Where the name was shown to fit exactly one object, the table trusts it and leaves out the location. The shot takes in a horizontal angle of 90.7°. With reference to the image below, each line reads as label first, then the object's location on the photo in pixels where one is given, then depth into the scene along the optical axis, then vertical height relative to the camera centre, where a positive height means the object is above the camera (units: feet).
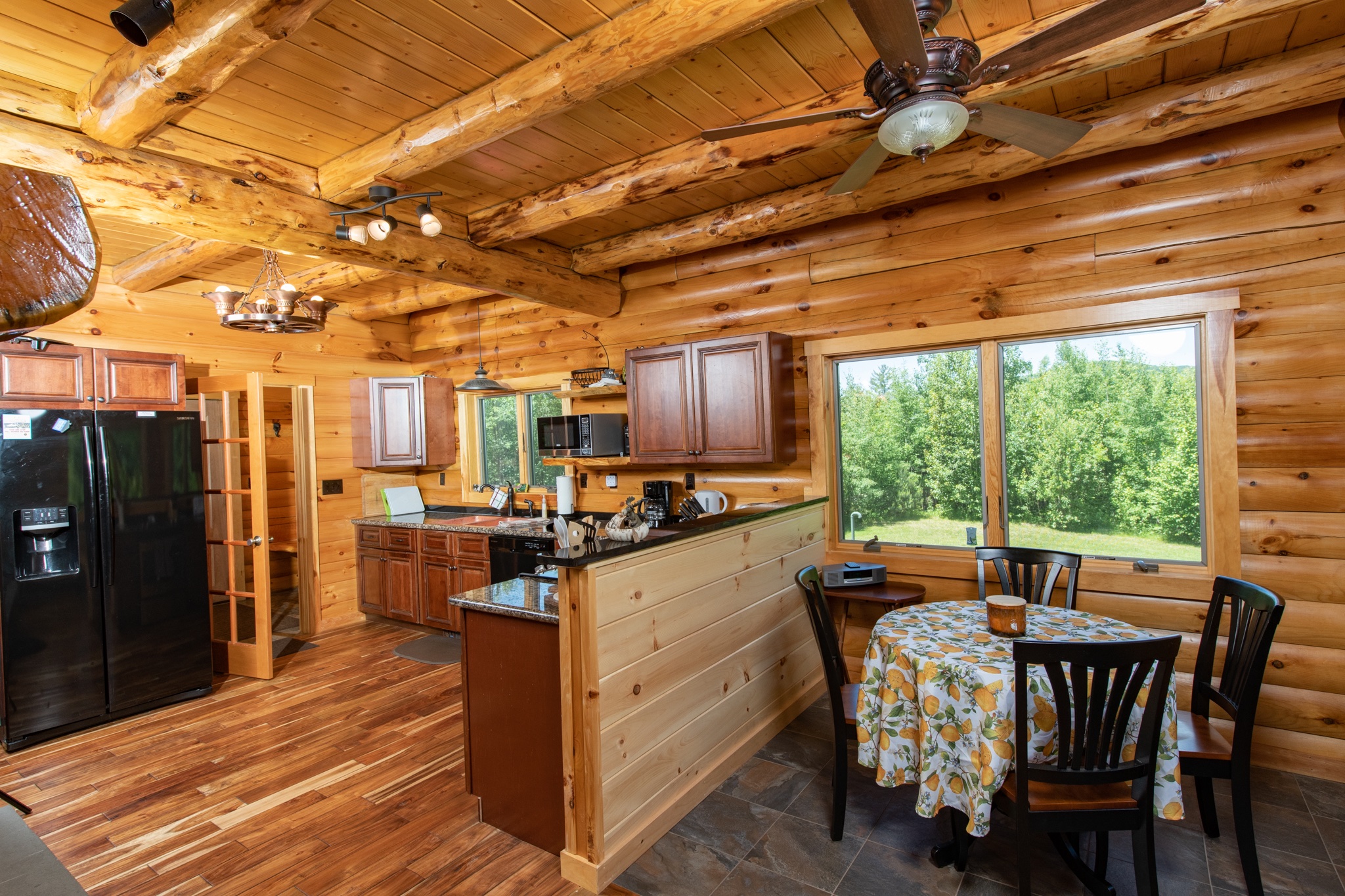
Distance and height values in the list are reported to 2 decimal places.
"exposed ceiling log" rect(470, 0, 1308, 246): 6.89 +4.09
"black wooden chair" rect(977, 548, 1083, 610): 9.52 -2.13
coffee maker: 14.66 -1.32
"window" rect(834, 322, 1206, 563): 10.20 -0.28
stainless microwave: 14.92 +0.19
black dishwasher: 14.84 -2.42
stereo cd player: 11.57 -2.45
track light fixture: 9.87 +3.43
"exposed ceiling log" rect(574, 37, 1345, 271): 8.30 +4.15
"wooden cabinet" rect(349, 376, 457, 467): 18.56 +0.82
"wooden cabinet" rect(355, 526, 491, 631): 16.06 -3.10
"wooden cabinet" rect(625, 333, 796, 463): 12.60 +0.77
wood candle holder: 7.48 -2.13
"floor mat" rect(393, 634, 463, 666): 15.24 -4.80
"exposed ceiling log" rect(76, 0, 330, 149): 6.04 +3.94
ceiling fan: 5.14 +3.15
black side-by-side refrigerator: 11.36 -1.98
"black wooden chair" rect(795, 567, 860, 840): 8.05 -2.99
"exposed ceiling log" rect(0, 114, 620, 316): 7.95 +3.50
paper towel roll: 16.26 -1.19
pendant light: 14.93 +1.42
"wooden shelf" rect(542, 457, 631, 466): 15.21 -0.40
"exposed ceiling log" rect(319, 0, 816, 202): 6.44 +4.07
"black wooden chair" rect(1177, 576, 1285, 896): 6.70 -3.08
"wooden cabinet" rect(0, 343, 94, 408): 11.70 +1.57
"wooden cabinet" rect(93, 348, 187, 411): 12.70 +1.55
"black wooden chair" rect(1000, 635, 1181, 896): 5.88 -2.98
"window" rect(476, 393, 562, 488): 18.11 +0.28
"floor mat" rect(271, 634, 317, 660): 16.11 -4.80
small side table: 10.97 -2.70
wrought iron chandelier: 11.85 +2.63
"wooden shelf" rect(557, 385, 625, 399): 15.10 +1.21
